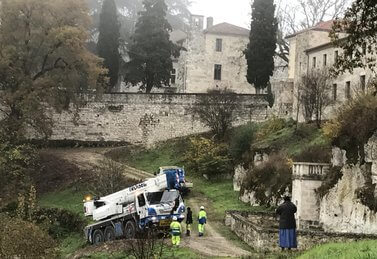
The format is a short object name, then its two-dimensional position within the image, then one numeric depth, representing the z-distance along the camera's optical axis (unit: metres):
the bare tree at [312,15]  56.11
